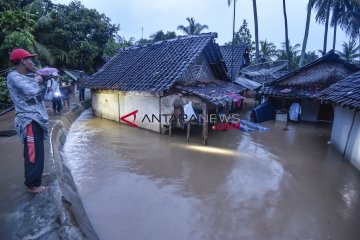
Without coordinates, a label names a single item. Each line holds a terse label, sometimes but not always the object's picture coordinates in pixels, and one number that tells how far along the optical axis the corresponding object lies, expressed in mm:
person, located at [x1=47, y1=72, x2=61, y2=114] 11223
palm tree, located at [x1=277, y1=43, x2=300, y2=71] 31897
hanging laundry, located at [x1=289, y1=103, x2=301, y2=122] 15367
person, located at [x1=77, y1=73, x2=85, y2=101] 18081
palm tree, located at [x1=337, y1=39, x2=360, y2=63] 31944
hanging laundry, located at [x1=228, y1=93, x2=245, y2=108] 11500
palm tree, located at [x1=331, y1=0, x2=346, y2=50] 25078
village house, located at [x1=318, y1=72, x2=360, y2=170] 7934
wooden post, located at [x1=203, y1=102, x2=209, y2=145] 9850
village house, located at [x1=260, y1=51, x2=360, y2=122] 14516
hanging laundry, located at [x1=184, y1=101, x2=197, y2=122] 10098
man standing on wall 3371
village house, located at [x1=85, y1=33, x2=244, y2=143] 10576
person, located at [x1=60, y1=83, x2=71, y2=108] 14019
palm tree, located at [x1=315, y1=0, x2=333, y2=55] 24611
